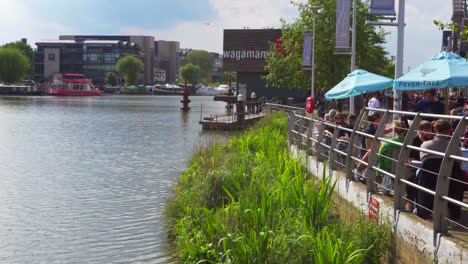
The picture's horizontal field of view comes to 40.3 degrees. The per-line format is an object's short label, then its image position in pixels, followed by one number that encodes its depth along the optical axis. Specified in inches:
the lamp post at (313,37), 1384.0
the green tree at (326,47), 1567.4
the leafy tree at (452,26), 305.0
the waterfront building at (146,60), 7775.6
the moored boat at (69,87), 5113.2
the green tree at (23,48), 6737.2
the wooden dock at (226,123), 1429.6
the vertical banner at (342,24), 1019.3
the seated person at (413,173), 274.7
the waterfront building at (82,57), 6988.2
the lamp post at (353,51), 972.9
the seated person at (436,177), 245.1
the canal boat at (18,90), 5253.9
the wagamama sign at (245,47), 2758.4
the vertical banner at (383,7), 657.0
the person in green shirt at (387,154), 306.2
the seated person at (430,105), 456.1
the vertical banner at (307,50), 1398.9
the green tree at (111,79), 6830.7
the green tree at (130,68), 6668.3
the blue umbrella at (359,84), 649.0
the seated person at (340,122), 478.6
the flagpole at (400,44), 589.6
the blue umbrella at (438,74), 450.0
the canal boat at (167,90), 6594.5
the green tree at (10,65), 5698.8
